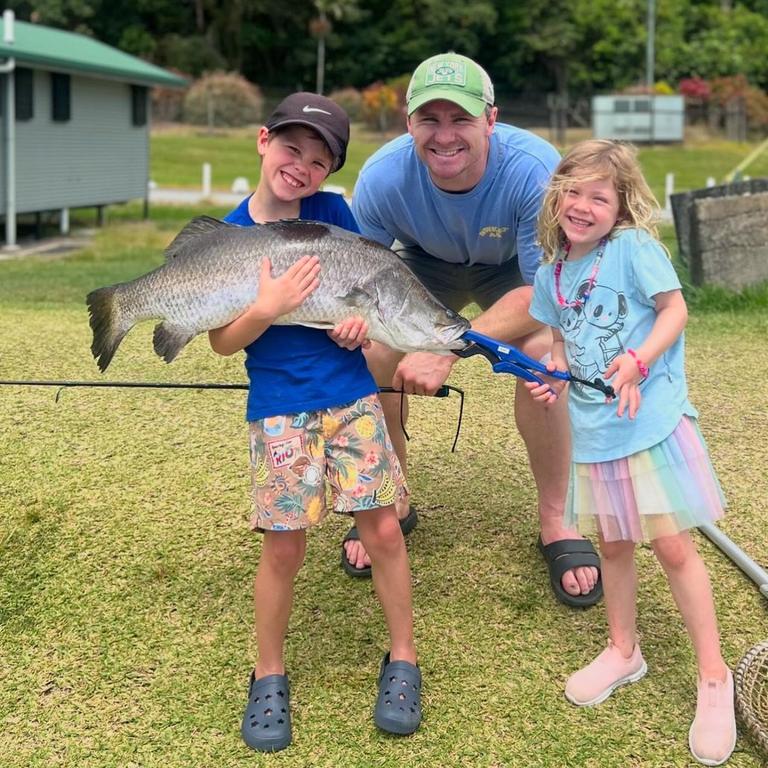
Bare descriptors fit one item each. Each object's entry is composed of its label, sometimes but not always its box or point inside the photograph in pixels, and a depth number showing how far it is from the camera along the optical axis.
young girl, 2.36
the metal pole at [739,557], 3.01
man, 2.80
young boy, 2.40
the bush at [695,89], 43.53
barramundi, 2.34
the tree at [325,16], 50.16
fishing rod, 2.93
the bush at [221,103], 41.28
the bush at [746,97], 41.09
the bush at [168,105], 41.94
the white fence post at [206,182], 22.34
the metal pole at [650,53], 39.56
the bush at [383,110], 40.44
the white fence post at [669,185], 19.27
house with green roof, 14.45
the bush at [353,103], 42.56
